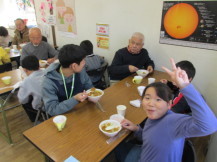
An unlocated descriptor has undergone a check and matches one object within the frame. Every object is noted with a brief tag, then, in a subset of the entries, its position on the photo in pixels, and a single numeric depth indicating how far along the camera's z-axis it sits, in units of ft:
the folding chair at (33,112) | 6.41
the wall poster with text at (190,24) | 6.92
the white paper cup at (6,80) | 7.15
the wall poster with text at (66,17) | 11.76
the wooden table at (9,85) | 6.75
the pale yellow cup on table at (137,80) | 6.89
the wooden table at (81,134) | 3.65
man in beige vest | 13.73
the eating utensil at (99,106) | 5.17
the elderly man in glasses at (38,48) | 10.60
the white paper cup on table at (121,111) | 4.82
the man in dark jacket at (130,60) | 8.25
